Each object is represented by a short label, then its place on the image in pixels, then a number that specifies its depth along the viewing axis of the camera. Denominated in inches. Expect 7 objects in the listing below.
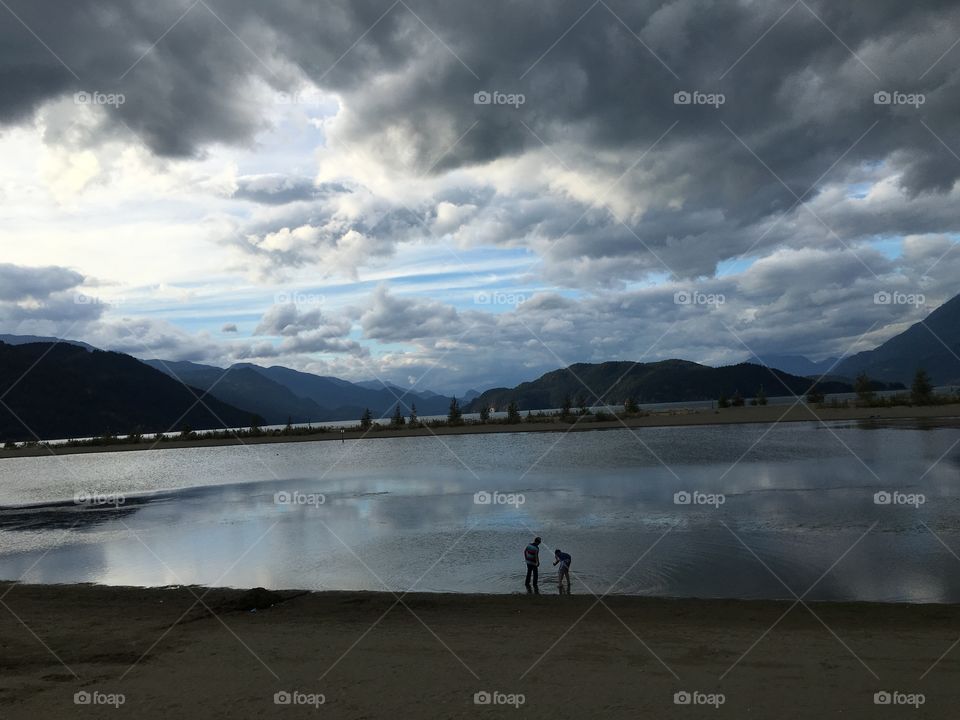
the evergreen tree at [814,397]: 5479.3
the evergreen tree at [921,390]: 4227.4
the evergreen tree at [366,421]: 5684.1
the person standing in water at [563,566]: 689.0
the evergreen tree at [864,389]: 4717.0
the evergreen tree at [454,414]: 5963.1
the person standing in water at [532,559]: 710.2
